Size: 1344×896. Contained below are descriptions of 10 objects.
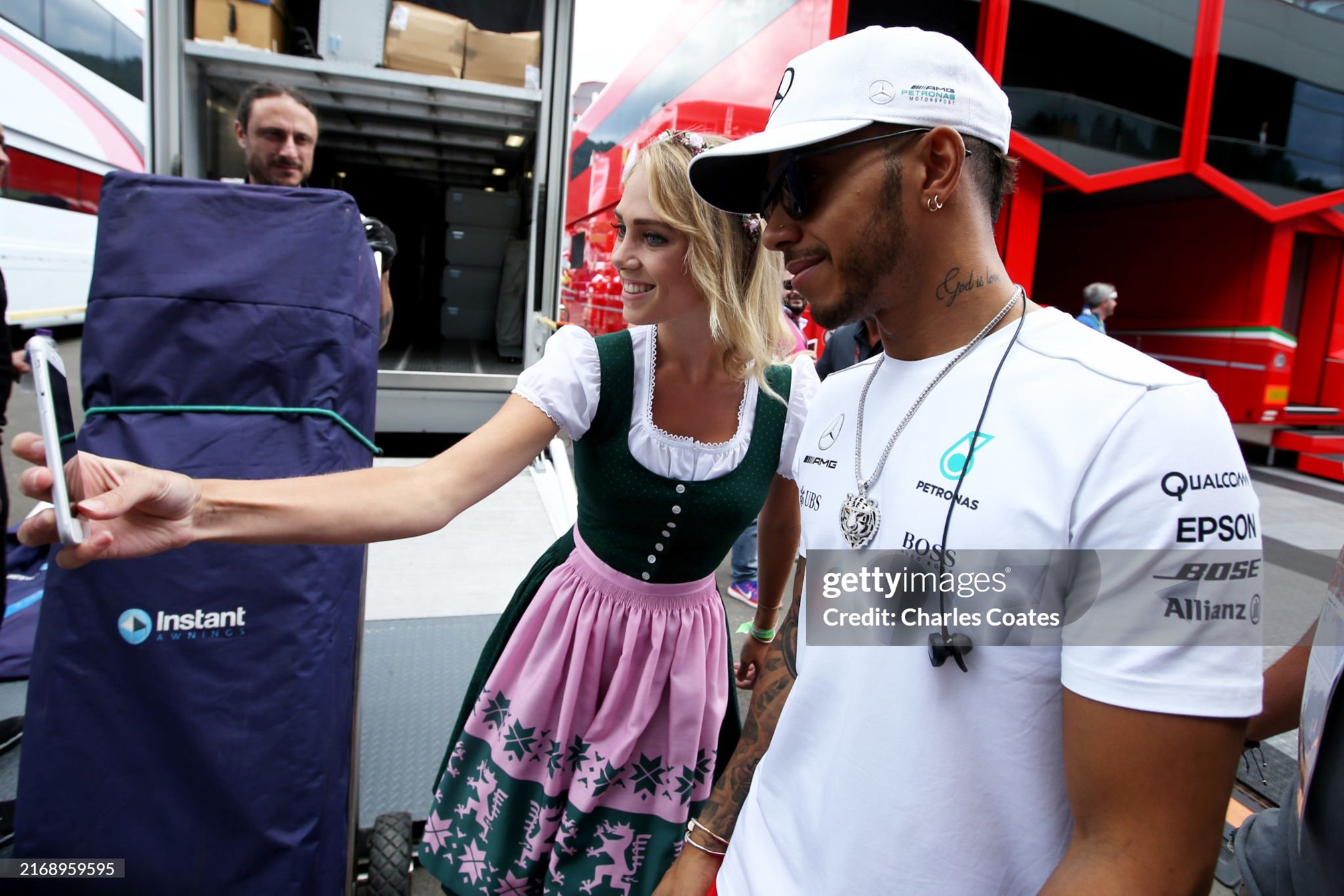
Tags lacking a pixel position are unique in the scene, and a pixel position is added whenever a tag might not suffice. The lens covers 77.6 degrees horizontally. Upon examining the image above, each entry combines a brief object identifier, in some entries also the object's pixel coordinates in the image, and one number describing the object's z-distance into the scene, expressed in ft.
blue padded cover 4.92
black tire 6.41
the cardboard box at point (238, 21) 15.67
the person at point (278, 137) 11.17
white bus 30.94
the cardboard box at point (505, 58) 17.74
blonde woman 5.58
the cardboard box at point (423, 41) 17.25
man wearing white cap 2.49
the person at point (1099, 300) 28.76
